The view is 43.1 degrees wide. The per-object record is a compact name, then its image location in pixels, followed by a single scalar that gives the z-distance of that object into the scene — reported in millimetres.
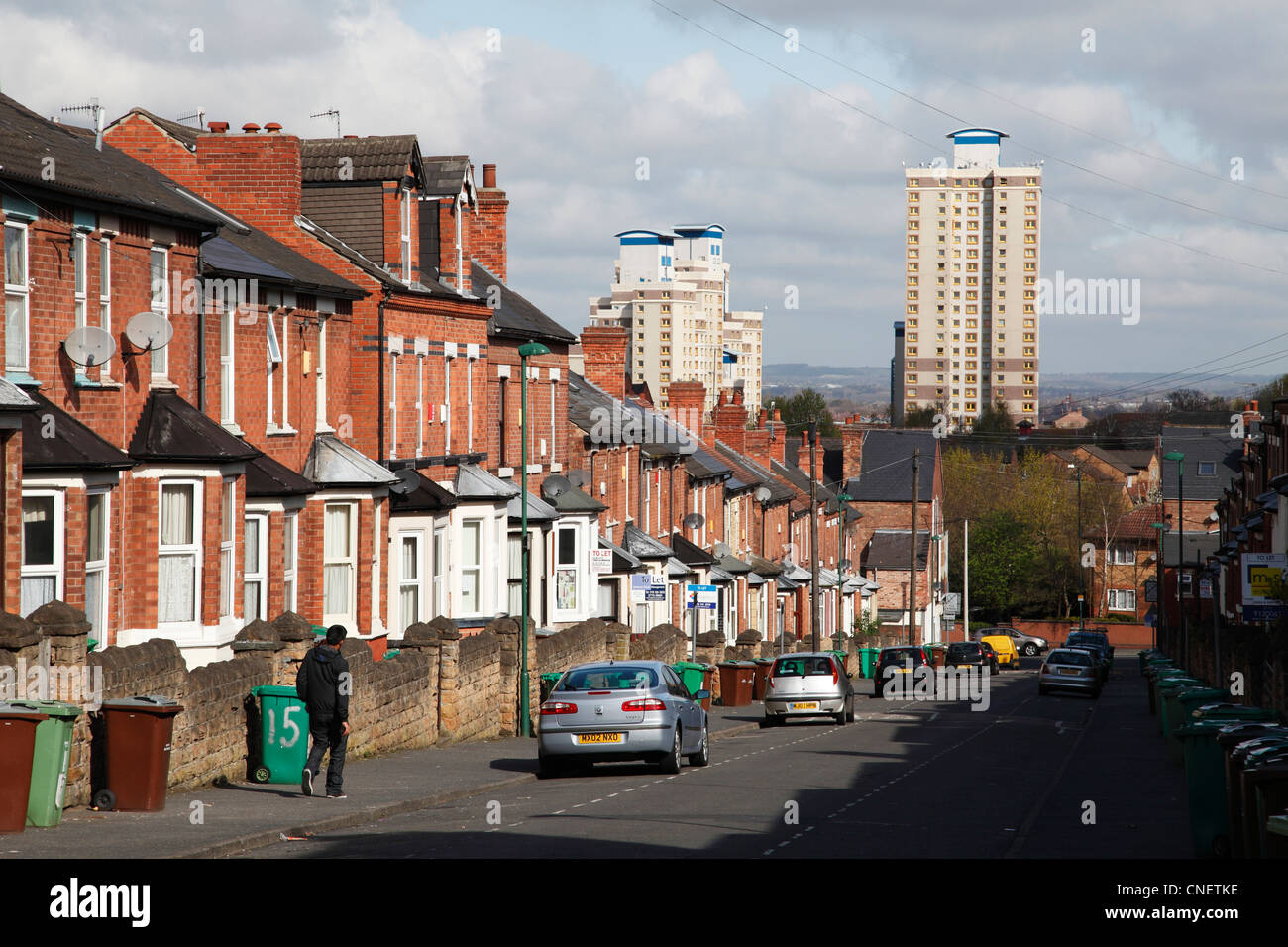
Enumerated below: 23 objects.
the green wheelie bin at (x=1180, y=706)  22656
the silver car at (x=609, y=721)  20188
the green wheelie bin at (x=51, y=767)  13039
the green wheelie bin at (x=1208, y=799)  13516
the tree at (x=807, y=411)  149500
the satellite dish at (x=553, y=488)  37938
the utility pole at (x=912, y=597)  61312
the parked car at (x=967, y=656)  65250
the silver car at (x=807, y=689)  32750
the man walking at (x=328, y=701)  16594
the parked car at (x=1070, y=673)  48969
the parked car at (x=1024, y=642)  94000
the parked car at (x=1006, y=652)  79981
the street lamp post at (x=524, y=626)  26422
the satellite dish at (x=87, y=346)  19141
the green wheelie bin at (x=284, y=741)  17812
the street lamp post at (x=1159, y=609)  75488
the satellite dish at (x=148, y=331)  20109
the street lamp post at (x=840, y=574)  58531
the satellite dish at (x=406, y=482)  29480
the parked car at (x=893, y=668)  50281
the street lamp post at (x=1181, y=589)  51438
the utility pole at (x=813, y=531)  46344
